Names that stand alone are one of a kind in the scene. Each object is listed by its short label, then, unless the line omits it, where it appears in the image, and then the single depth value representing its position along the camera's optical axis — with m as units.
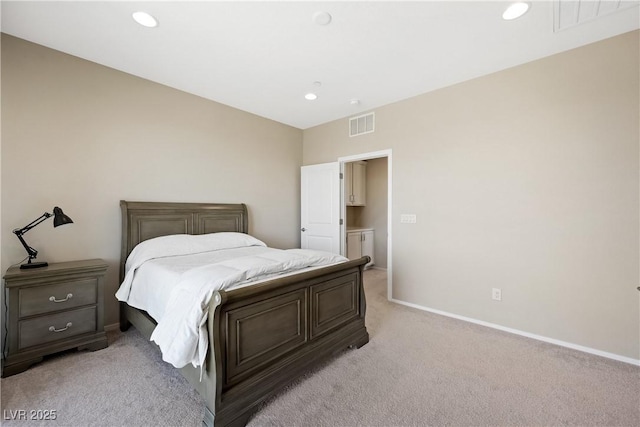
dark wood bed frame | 1.51
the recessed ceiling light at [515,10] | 1.94
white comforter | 1.47
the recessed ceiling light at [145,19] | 2.04
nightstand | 2.01
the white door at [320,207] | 4.24
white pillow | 2.60
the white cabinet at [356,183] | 5.47
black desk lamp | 2.19
